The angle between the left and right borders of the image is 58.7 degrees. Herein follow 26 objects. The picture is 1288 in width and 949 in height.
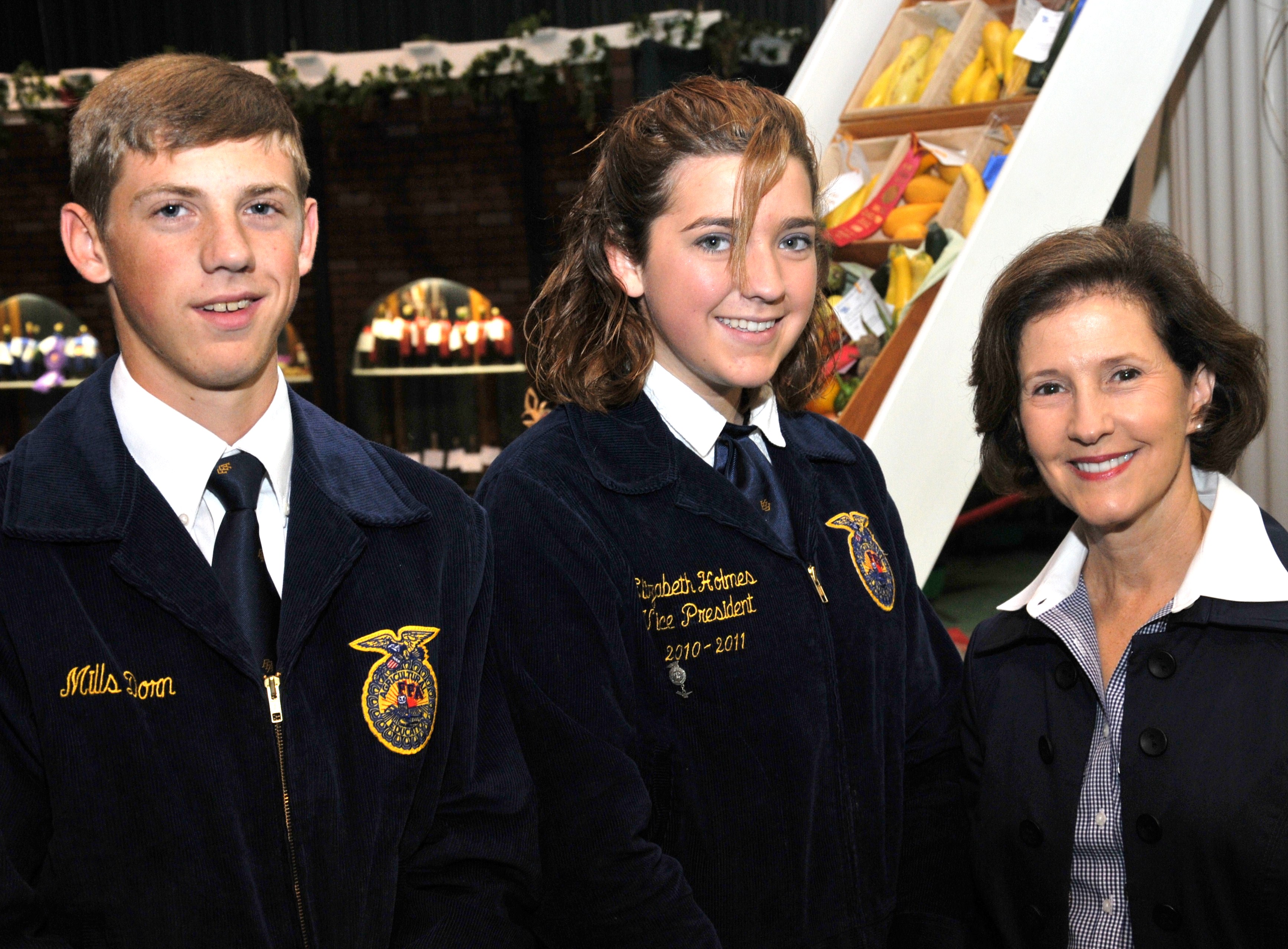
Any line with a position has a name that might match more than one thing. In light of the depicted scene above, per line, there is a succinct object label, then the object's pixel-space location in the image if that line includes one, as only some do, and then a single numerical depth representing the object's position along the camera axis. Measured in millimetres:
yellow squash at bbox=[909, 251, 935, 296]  2986
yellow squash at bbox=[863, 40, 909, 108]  3619
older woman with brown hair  1343
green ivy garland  6938
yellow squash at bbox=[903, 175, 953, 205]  3254
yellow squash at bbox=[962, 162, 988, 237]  3076
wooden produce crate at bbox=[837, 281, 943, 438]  2775
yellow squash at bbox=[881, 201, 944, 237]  3197
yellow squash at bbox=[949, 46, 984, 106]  3406
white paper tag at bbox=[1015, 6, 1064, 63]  3209
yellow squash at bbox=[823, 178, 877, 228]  3381
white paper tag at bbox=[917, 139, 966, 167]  3260
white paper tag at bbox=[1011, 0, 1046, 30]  3354
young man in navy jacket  1106
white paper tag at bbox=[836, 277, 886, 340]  2938
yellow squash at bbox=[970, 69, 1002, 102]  3371
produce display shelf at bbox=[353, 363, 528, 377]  8062
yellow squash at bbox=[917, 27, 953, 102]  3539
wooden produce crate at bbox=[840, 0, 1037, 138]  3303
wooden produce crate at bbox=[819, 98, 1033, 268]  3148
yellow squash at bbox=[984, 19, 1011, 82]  3395
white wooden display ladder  2543
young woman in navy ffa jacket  1305
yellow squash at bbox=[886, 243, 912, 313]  2988
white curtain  2859
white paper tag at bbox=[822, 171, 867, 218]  3369
